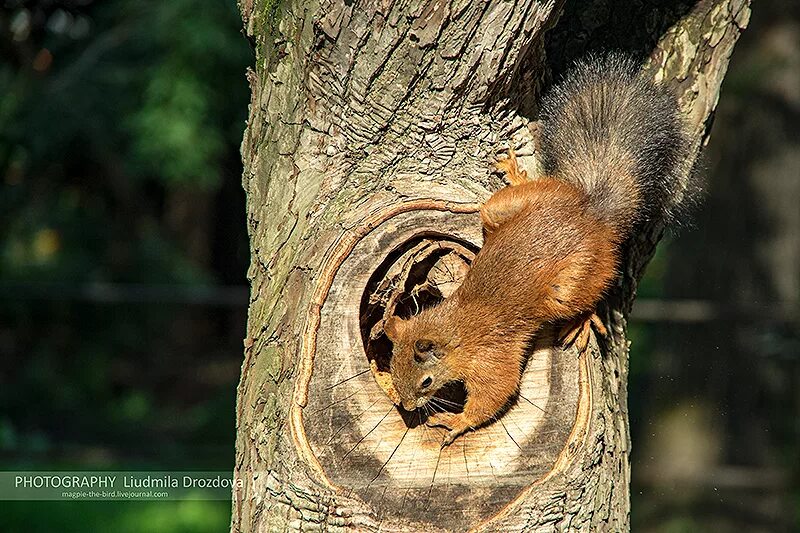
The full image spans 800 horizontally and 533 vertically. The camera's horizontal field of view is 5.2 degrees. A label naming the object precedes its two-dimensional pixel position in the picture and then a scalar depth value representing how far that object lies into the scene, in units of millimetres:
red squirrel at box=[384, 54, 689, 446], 6112
